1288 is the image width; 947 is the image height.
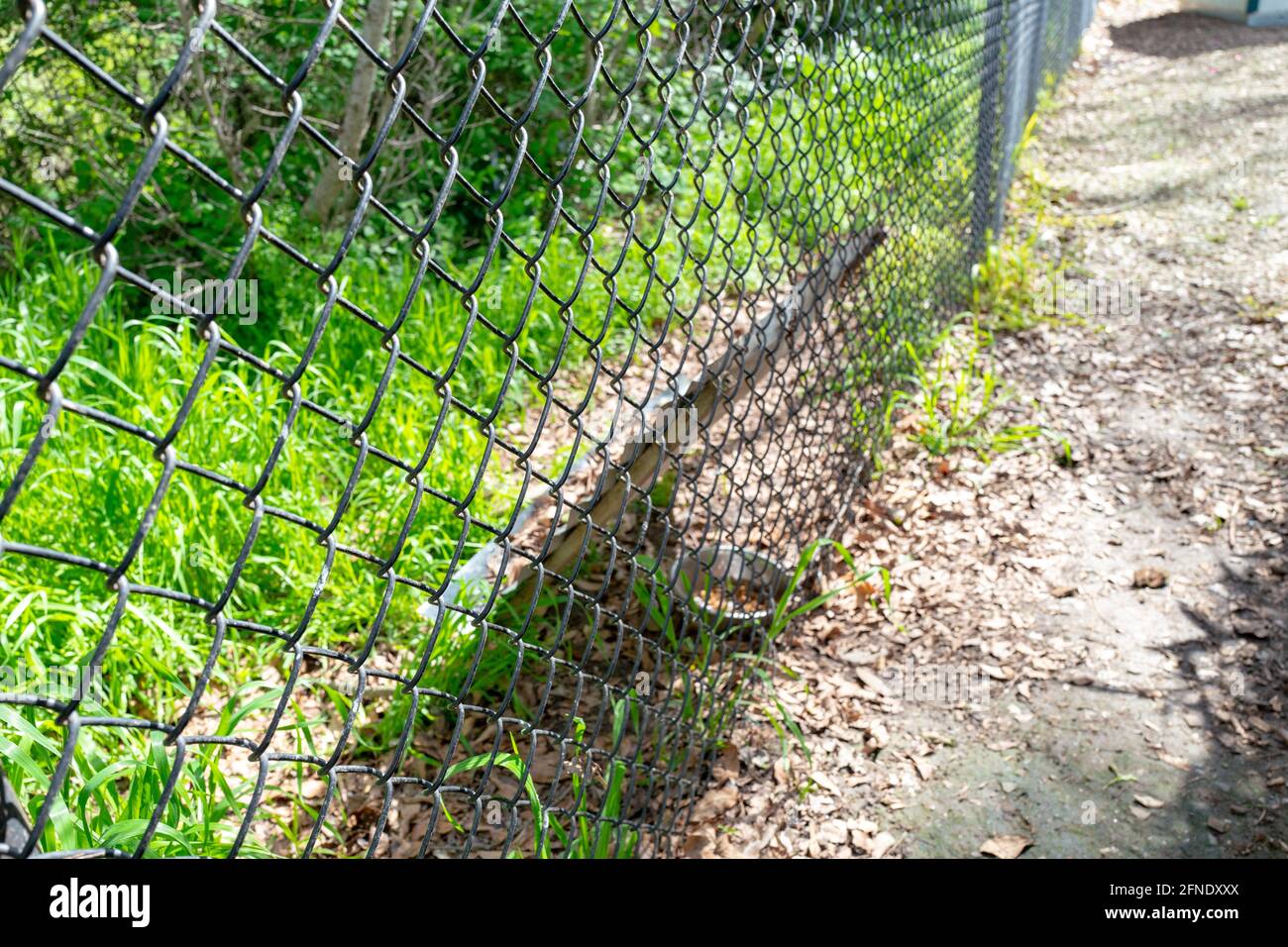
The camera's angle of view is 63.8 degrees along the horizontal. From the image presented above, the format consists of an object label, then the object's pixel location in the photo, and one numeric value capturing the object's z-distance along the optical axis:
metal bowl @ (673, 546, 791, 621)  3.01
